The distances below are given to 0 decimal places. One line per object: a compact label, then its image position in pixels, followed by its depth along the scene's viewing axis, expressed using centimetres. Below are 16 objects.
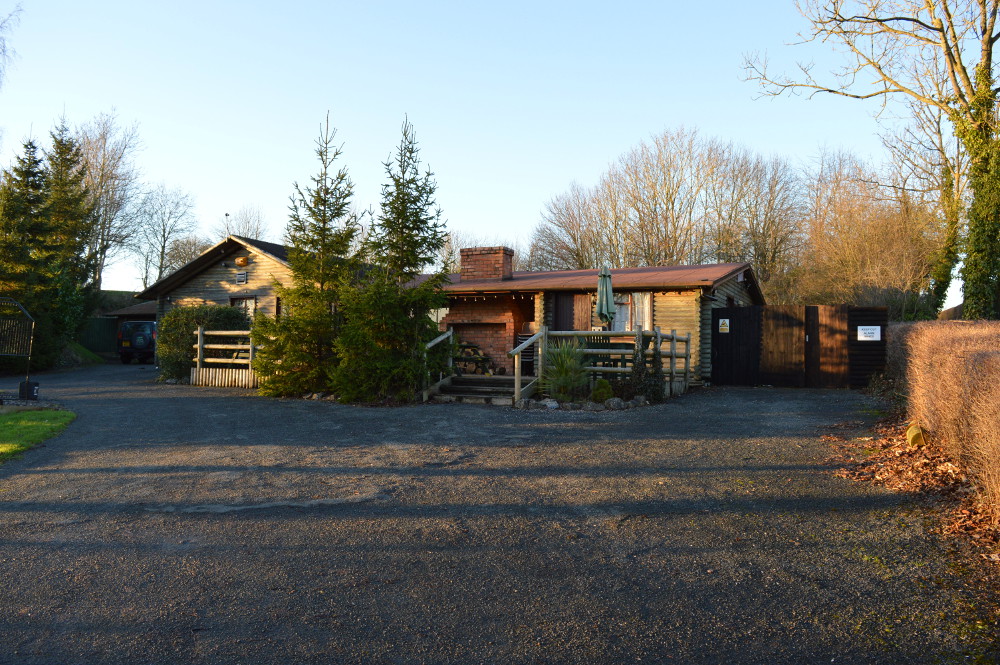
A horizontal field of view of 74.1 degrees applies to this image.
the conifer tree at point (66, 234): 2305
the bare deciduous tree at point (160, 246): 4450
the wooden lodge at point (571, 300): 1794
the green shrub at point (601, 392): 1199
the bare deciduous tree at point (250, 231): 5194
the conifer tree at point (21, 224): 2088
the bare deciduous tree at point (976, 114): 1809
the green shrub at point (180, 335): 1758
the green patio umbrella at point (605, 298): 1520
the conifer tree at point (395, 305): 1284
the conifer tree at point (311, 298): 1409
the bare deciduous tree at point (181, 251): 4562
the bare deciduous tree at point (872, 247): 2303
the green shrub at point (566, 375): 1234
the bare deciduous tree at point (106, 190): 3444
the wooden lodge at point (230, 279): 2272
